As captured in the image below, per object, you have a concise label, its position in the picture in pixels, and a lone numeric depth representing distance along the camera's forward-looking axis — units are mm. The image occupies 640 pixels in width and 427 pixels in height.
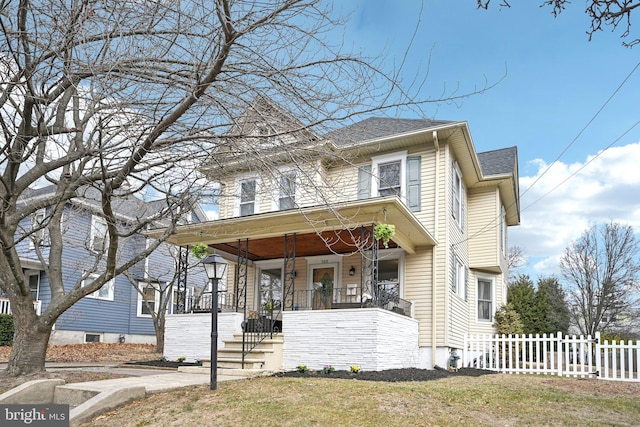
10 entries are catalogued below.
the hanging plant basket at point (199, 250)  13469
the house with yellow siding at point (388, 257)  11188
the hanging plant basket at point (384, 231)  11094
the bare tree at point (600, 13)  4812
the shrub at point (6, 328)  18625
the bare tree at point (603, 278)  26719
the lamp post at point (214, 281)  7964
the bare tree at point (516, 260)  41625
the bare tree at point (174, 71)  5973
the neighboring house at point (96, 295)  20969
